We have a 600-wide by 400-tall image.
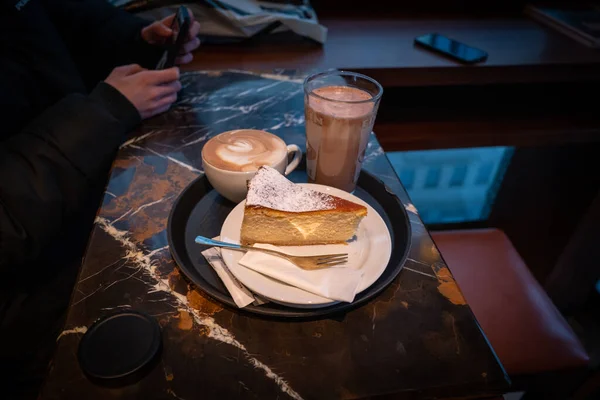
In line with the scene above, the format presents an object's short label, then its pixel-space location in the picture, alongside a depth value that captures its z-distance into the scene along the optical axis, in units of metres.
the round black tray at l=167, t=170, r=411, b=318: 0.65
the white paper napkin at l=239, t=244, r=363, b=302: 0.64
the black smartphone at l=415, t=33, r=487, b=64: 1.59
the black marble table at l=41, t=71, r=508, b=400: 0.56
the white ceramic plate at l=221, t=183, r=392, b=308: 0.63
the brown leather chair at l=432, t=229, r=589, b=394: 1.03
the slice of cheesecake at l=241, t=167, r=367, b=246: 0.70
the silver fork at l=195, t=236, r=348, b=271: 0.69
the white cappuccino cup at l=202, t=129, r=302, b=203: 0.82
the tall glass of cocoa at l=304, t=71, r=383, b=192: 0.86
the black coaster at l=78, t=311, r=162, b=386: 0.54
